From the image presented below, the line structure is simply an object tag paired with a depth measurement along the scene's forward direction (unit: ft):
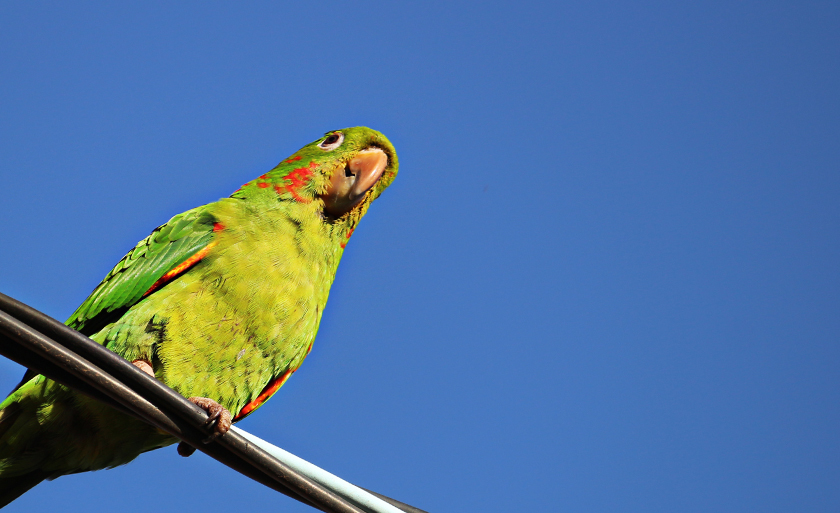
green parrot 29.55
